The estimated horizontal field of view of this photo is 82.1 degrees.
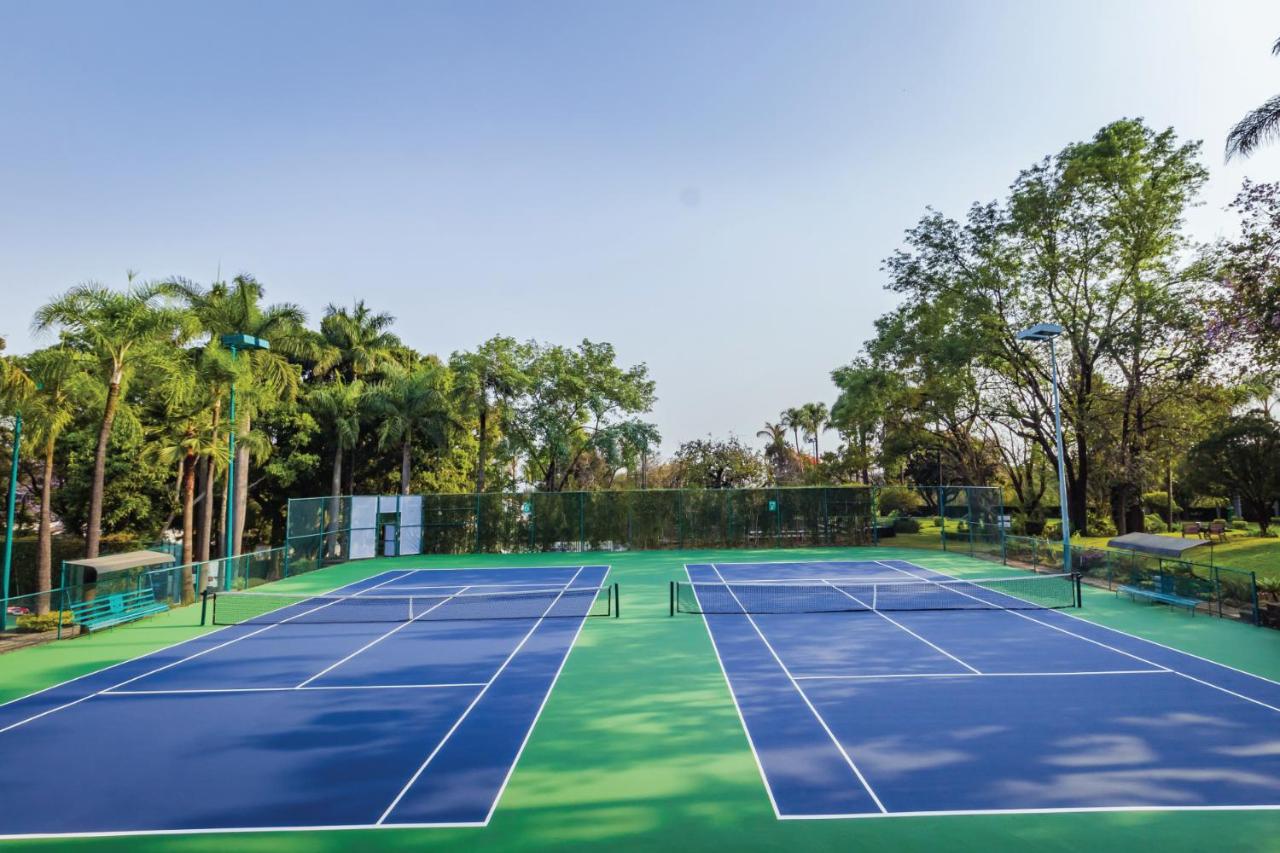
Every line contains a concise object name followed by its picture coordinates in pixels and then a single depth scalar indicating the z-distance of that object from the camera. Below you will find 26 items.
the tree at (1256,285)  18.73
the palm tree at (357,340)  38.91
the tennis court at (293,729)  6.96
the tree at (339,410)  35.91
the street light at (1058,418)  21.62
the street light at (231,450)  20.91
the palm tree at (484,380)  37.97
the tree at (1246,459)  29.36
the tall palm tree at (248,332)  25.63
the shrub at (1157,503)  49.88
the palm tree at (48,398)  18.61
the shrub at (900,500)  58.97
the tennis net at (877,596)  17.66
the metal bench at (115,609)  15.63
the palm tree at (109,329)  18.62
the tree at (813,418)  77.25
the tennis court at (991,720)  7.05
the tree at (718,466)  54.50
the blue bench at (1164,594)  16.31
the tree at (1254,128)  16.61
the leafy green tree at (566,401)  40.41
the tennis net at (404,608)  17.17
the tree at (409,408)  36.69
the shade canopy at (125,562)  16.05
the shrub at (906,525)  40.00
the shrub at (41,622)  16.00
